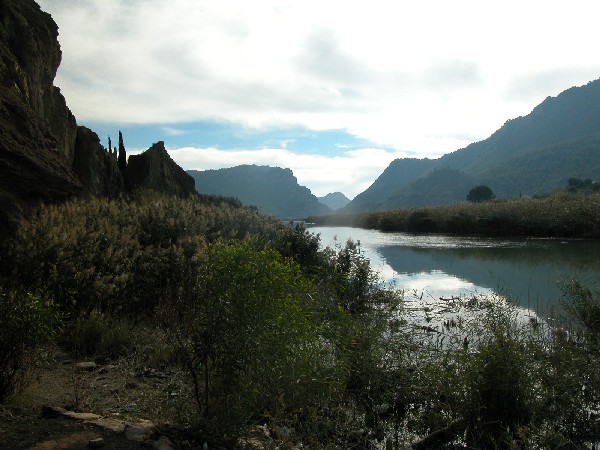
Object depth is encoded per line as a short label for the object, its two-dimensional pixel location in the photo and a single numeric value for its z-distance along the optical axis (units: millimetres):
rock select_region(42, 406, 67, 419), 4555
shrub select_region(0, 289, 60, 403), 4840
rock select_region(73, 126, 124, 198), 15938
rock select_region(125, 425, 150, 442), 4258
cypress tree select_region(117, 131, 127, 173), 24319
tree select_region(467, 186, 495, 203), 96688
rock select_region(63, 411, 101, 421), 4543
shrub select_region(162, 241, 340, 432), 4562
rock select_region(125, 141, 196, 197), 22794
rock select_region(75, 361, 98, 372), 6590
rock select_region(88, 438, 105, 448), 4039
